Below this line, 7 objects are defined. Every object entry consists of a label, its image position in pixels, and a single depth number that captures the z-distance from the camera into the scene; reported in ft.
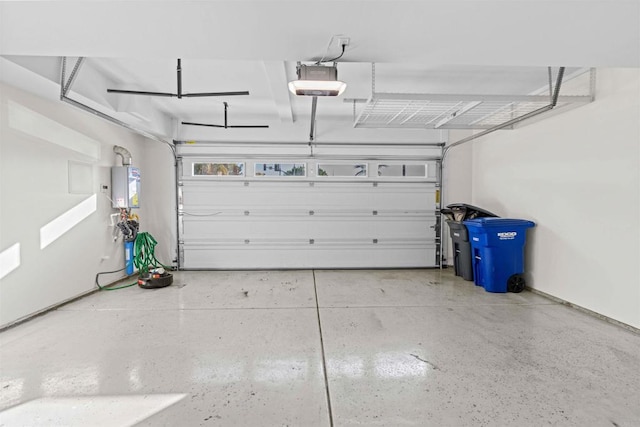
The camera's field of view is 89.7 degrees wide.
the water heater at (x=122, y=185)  15.74
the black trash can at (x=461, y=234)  16.42
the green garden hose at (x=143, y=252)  17.03
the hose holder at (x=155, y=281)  15.12
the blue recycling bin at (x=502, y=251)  14.25
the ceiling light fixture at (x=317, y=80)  8.34
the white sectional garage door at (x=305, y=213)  19.22
